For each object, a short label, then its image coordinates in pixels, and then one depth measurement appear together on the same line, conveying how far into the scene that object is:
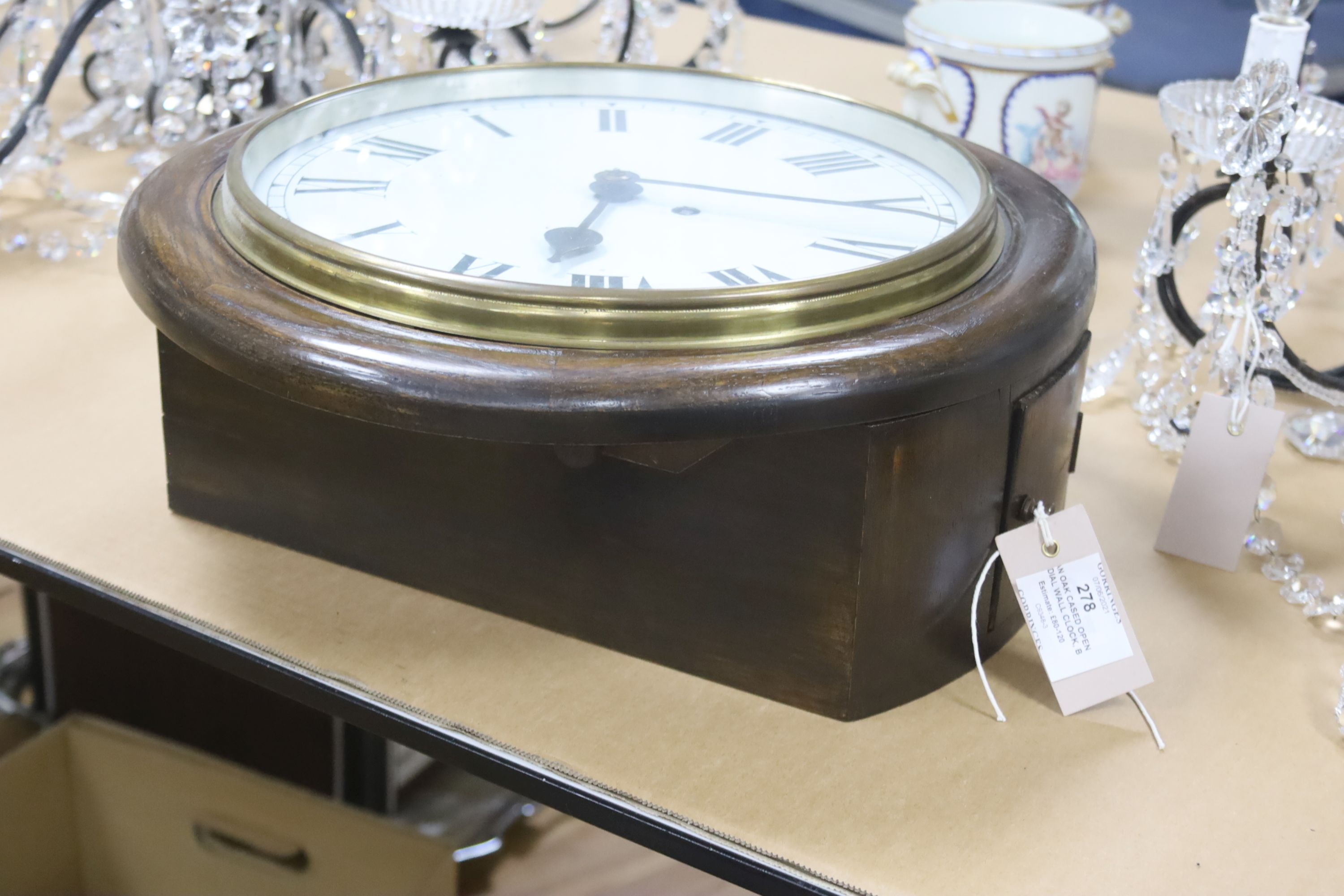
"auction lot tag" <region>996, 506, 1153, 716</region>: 0.78
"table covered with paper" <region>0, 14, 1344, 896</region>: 0.70
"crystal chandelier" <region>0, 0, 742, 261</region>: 1.27
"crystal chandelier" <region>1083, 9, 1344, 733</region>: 0.86
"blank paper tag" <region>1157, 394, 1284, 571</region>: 0.88
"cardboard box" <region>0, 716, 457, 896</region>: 1.11
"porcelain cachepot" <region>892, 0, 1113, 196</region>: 1.30
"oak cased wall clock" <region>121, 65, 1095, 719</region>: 0.68
